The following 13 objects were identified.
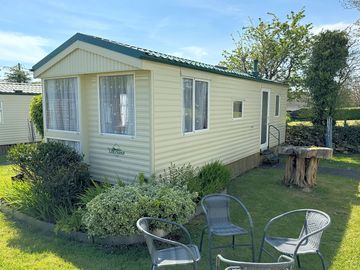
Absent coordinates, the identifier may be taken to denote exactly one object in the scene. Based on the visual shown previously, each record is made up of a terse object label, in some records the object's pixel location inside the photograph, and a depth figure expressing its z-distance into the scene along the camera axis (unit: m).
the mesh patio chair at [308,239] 3.00
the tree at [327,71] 11.86
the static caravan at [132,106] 5.37
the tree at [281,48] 17.88
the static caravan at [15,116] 12.87
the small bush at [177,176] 5.29
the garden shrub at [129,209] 3.85
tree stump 6.63
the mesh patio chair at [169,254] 2.75
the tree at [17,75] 33.16
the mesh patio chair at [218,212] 3.71
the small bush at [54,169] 5.17
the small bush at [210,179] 5.50
